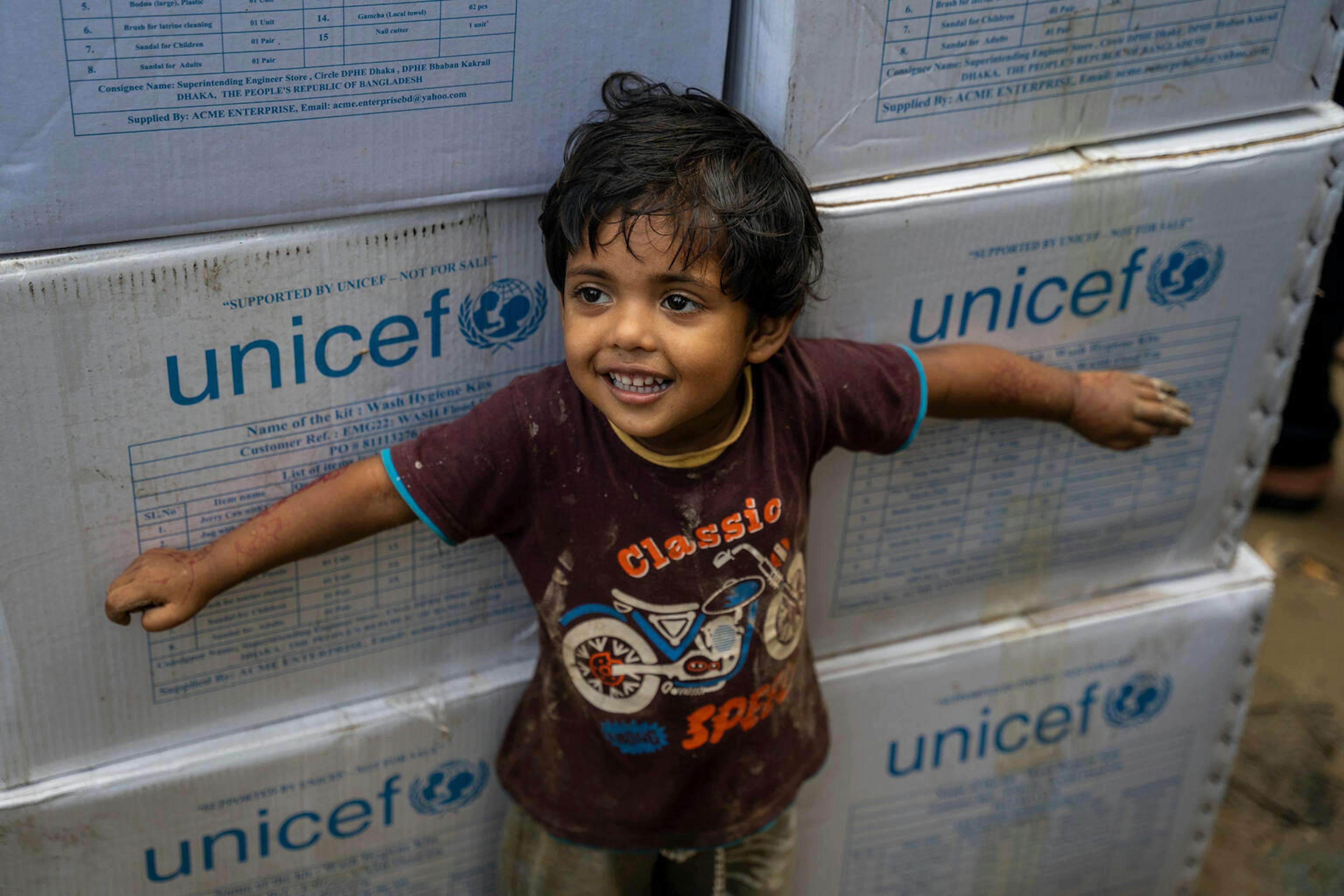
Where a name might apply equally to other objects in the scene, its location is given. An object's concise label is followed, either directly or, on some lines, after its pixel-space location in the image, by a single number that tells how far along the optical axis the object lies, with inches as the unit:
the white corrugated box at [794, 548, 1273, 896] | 60.9
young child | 41.1
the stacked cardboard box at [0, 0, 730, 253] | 37.3
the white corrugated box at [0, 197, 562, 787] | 41.3
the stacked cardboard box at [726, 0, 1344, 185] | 46.1
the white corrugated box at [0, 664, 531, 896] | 48.2
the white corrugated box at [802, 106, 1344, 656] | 50.9
